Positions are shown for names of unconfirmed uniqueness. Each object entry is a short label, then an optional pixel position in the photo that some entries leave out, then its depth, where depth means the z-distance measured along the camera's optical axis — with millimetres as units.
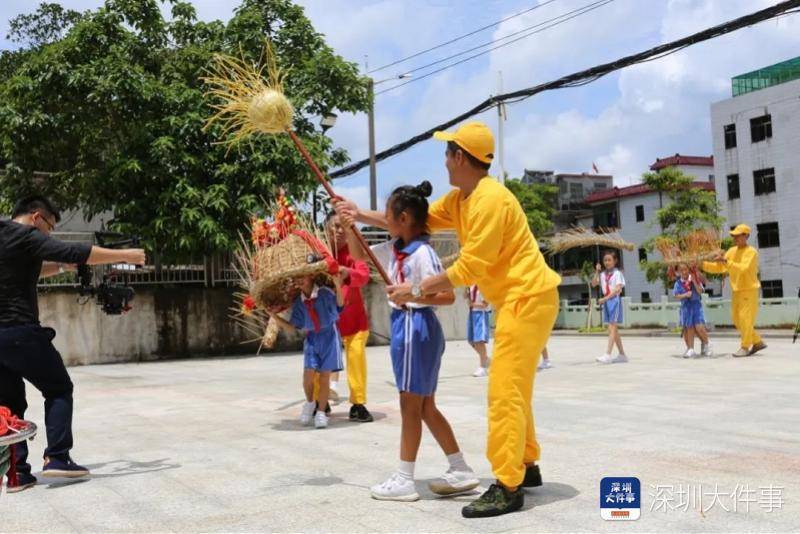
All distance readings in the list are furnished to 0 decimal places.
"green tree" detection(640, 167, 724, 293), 27500
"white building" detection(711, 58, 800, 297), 33406
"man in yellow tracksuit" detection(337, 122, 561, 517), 3742
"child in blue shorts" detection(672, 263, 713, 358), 12961
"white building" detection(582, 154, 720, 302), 44875
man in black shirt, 4656
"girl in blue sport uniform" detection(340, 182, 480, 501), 4113
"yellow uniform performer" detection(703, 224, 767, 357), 12742
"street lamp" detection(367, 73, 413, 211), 20234
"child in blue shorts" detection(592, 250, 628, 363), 12633
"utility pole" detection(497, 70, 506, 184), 23875
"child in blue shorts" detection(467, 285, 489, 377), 11008
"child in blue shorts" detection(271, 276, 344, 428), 6617
